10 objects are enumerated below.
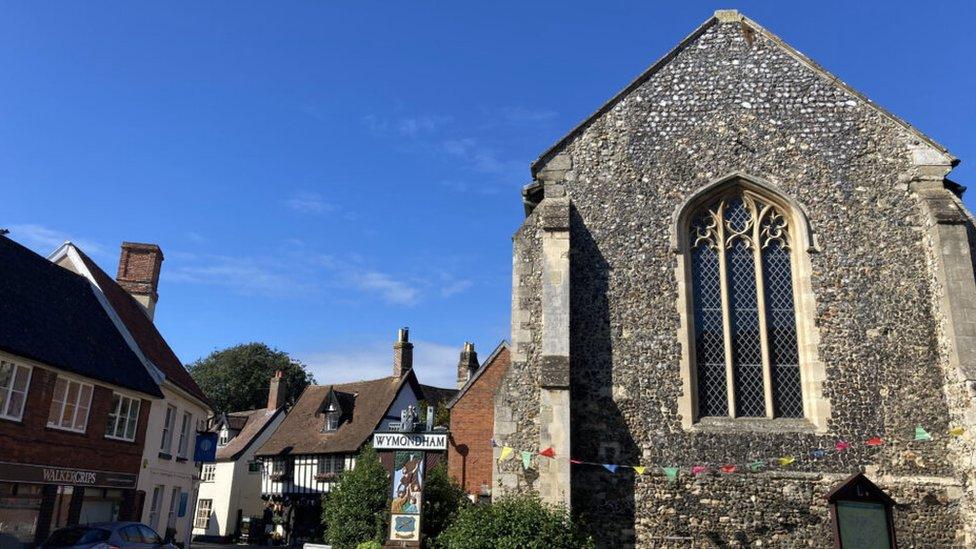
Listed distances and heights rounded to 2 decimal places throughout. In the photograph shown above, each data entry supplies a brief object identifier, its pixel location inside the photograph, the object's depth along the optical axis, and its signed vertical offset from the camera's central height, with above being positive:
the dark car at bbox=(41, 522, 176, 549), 13.10 -1.14
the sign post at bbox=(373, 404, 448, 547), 13.38 +0.21
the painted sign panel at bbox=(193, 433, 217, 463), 25.19 +0.97
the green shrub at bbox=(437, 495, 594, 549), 10.80 -0.57
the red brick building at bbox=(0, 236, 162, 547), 15.48 +1.58
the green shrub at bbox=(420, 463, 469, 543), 15.57 -0.33
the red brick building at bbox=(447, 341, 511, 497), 25.67 +2.16
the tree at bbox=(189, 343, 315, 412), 57.03 +8.01
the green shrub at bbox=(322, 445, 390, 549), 19.94 -0.59
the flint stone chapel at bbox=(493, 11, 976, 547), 11.95 +3.25
